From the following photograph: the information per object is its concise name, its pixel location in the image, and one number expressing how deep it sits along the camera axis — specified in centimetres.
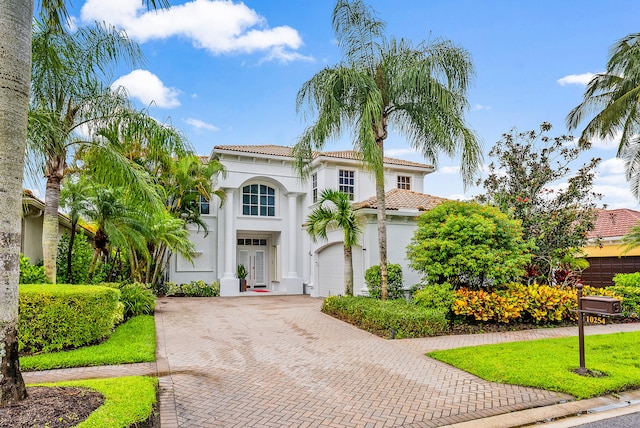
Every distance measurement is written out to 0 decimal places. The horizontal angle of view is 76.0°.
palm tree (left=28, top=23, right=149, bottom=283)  901
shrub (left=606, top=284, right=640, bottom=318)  1295
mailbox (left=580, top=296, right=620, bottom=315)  644
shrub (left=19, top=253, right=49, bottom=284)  1064
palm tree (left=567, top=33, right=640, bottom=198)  1657
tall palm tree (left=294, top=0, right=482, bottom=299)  1176
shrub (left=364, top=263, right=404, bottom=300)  1474
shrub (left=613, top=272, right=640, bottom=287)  1402
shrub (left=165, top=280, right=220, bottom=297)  2062
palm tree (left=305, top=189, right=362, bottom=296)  1347
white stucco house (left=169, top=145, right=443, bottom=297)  2061
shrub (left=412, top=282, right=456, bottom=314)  1105
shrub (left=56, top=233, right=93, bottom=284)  1353
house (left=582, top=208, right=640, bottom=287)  1873
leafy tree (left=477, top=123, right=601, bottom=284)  1354
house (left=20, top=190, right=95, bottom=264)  1218
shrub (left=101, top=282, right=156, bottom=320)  1256
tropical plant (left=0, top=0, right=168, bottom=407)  413
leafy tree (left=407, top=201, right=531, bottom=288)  1112
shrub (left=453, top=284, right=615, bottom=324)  1103
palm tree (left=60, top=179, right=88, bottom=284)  1251
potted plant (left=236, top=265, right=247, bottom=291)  2291
